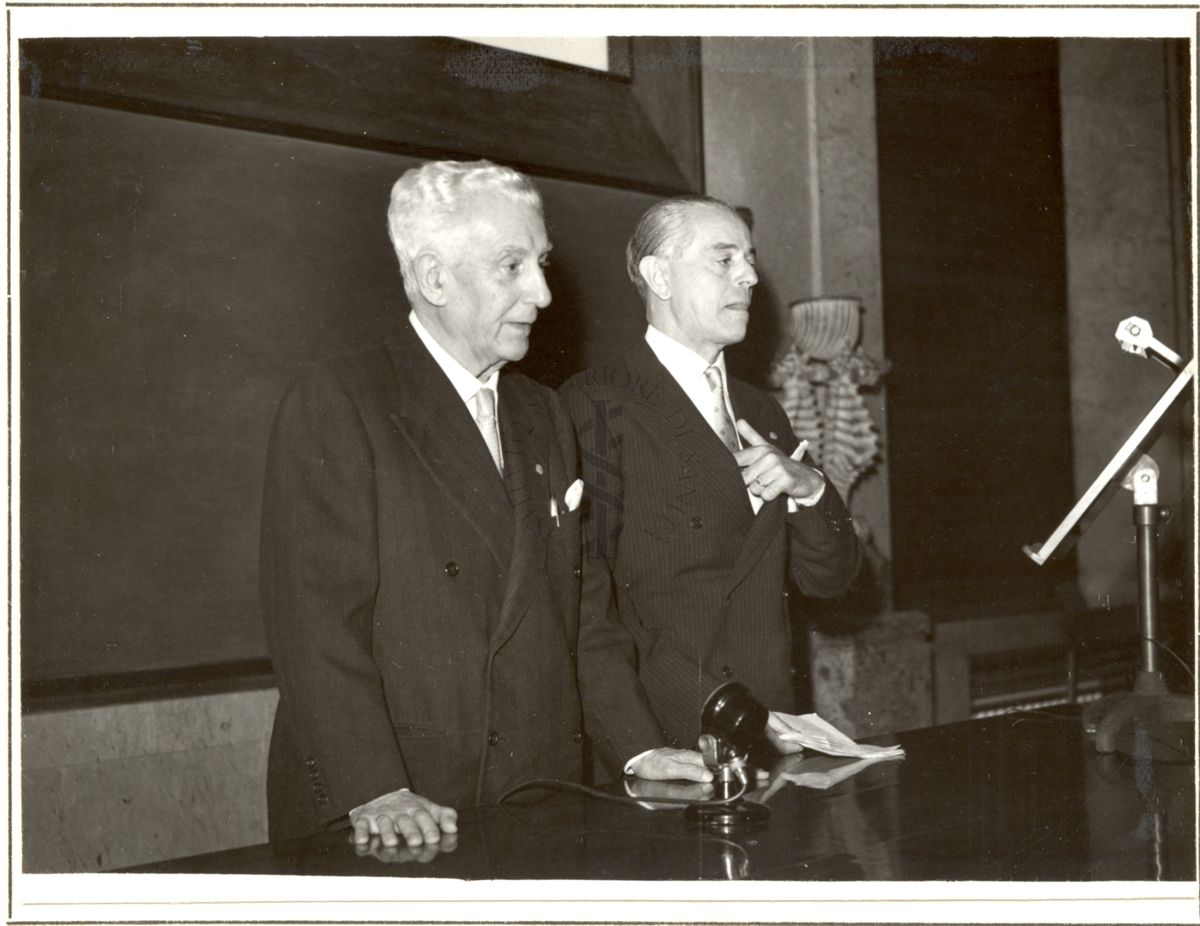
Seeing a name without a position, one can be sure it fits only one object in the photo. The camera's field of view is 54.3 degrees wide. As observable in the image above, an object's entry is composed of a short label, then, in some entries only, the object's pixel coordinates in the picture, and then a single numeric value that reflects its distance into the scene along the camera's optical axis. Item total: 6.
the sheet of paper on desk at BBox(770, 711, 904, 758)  1.96
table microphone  1.56
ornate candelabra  4.33
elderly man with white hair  1.66
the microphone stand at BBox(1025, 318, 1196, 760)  1.93
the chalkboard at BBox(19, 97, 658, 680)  2.76
